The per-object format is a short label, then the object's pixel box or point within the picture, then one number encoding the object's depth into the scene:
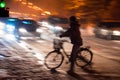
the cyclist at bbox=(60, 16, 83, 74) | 11.28
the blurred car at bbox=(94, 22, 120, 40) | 27.86
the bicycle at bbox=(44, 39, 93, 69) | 11.38
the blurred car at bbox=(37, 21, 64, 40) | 24.76
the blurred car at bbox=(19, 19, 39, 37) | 23.53
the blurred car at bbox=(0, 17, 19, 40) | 23.37
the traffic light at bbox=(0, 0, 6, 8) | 11.65
